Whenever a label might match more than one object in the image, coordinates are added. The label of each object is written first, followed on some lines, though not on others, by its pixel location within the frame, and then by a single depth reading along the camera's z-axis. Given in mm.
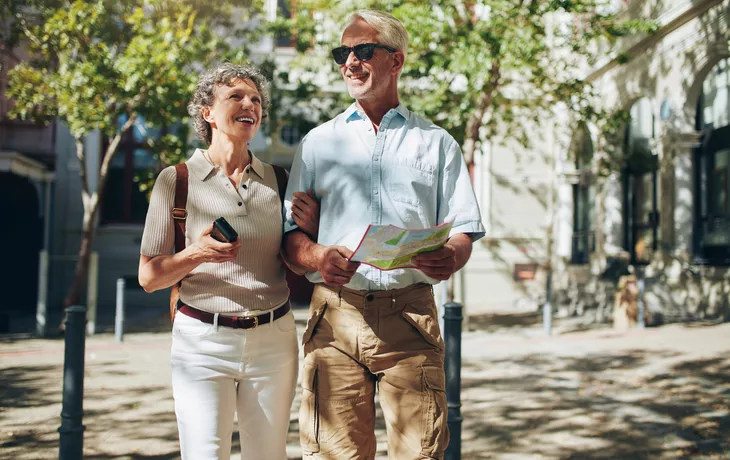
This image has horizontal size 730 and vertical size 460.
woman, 2580
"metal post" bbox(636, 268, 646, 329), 11906
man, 2557
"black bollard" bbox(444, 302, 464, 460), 4141
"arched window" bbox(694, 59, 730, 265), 12773
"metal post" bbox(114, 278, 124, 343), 10898
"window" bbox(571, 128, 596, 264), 18266
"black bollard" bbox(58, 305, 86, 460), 3889
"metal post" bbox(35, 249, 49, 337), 11594
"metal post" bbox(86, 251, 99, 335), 11664
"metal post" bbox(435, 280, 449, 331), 10458
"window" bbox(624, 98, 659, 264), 15127
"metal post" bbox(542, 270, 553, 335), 12273
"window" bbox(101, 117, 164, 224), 19484
